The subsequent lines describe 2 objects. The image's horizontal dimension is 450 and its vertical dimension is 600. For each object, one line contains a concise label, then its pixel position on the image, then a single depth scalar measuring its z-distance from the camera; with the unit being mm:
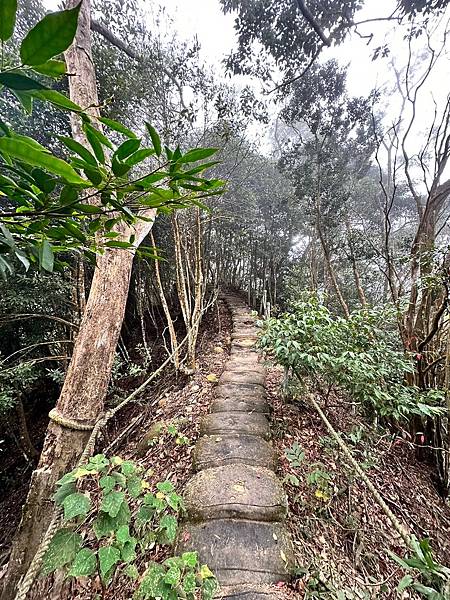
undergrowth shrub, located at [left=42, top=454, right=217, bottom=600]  856
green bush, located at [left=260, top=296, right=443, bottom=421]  1701
